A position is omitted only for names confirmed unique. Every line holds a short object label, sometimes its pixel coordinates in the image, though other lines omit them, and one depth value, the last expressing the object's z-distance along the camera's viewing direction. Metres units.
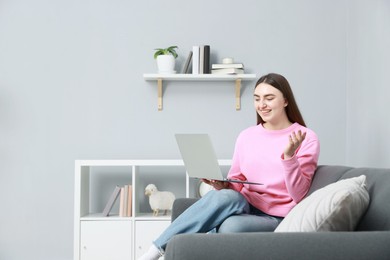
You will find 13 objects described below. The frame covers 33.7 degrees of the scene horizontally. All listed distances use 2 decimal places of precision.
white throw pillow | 1.78
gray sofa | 1.57
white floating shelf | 4.16
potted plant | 4.19
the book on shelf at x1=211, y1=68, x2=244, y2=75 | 4.17
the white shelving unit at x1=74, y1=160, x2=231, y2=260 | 3.85
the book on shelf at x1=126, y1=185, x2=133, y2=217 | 3.96
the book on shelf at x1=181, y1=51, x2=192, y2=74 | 4.22
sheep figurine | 3.97
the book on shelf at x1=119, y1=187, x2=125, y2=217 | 3.96
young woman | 2.30
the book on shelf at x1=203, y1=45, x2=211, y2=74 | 4.19
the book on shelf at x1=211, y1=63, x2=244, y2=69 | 4.18
